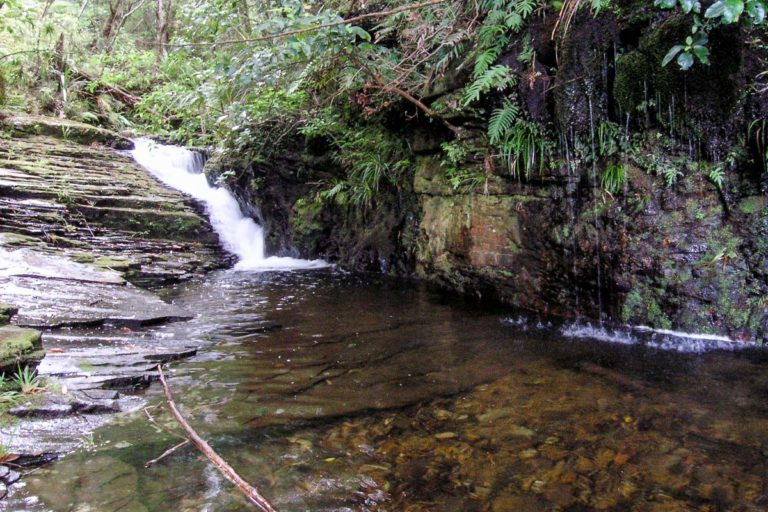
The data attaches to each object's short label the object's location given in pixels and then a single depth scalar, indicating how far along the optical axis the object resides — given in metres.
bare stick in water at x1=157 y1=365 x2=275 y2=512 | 2.28
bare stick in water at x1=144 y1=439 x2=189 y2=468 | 3.11
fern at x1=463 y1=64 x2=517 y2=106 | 6.24
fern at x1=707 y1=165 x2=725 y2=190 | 5.30
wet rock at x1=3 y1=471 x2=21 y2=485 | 2.85
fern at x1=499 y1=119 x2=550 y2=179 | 6.32
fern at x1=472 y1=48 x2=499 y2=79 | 6.41
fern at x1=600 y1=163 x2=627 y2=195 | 5.82
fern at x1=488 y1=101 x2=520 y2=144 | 6.39
